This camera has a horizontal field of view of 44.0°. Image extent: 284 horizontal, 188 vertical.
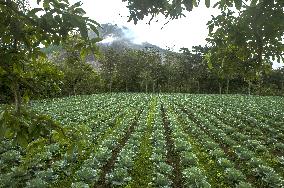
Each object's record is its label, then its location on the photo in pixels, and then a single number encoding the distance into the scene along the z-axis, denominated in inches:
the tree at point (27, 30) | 134.3
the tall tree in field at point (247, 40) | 184.7
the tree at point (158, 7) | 183.9
